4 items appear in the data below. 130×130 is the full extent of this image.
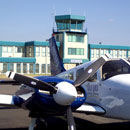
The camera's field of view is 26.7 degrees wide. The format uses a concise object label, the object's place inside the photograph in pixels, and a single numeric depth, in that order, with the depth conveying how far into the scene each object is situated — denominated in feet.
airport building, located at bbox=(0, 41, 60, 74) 192.85
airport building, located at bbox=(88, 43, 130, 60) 226.79
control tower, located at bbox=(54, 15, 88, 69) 195.23
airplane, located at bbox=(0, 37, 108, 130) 26.32
